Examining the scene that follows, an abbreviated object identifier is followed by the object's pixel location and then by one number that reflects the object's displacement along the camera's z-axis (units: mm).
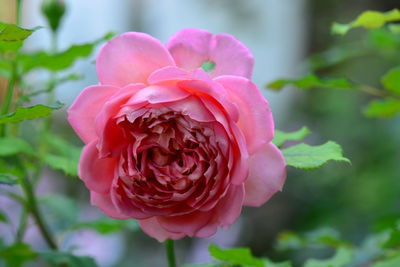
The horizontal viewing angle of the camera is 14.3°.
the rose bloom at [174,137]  671
